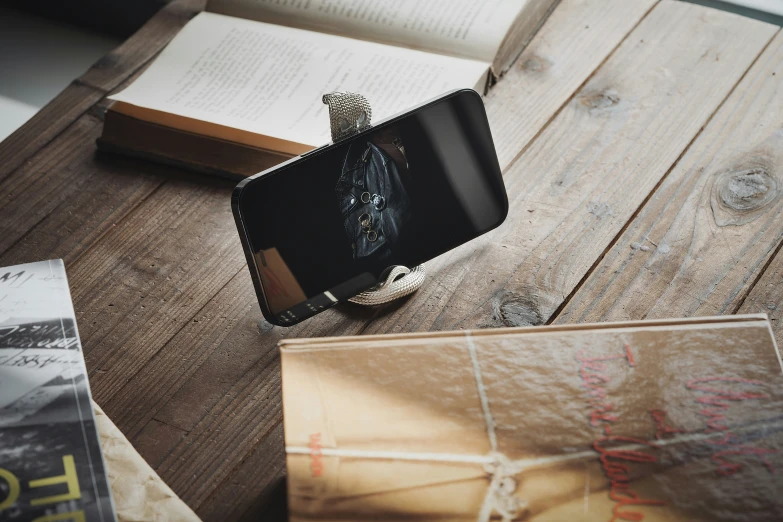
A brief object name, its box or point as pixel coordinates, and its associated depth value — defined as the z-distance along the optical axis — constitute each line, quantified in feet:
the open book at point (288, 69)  2.57
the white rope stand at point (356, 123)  2.00
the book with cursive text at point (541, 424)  1.52
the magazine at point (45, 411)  1.64
